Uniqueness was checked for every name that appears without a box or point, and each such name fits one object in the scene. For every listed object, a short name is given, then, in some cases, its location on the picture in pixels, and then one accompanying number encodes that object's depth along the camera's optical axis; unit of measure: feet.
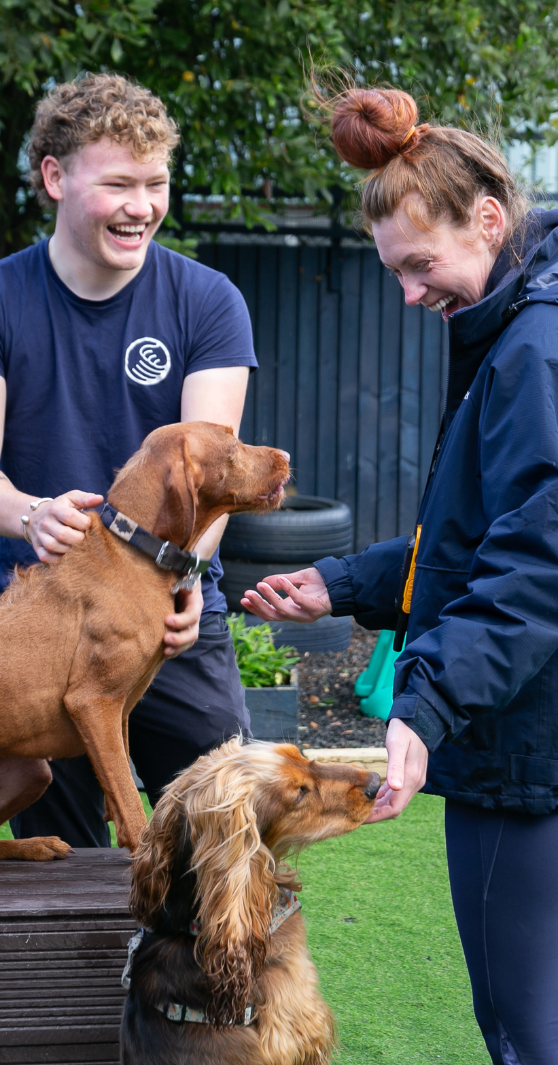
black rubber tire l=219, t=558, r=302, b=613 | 24.50
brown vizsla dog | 8.78
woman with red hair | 5.93
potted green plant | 18.06
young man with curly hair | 9.66
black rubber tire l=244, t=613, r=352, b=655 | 24.34
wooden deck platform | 8.48
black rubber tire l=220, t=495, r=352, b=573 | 24.53
